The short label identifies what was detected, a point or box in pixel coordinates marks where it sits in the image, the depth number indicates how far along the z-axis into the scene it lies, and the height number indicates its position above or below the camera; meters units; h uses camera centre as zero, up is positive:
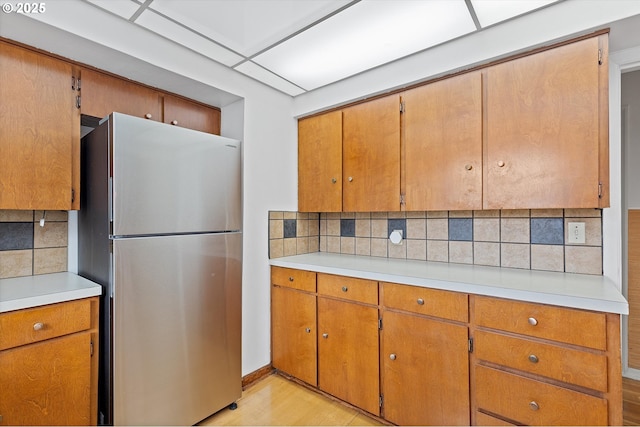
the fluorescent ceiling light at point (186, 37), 1.58 +1.02
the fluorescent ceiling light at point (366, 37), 1.49 +1.01
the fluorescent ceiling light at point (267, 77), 2.10 +1.02
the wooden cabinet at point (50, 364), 1.26 -0.66
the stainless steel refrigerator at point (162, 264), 1.47 -0.26
